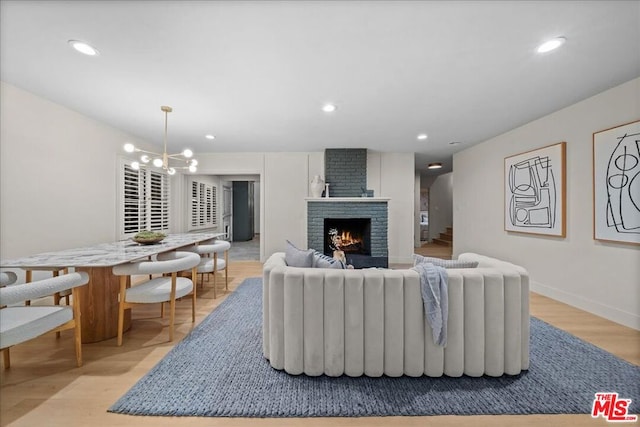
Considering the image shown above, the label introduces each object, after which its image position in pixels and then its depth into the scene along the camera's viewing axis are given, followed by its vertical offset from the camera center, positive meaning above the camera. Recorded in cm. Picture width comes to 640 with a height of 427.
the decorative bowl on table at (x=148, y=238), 288 -29
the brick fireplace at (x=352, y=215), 486 -3
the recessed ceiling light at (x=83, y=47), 183 +129
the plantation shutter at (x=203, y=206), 613 +21
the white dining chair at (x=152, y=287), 206 -67
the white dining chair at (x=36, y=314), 142 -67
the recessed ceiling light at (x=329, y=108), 292 +131
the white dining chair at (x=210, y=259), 317 -62
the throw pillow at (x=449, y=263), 182 -38
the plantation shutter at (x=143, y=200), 411 +25
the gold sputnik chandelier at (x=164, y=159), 296 +70
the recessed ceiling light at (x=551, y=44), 180 +129
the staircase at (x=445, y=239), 796 -88
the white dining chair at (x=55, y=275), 188 -58
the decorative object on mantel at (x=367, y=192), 511 +46
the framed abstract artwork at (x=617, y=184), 234 +30
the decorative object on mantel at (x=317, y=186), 493 +56
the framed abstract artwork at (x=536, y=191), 306 +31
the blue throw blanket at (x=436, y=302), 155 -57
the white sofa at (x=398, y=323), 161 -74
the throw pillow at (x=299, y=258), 188 -35
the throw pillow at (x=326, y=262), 182 -38
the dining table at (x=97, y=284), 198 -66
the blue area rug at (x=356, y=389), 141 -114
